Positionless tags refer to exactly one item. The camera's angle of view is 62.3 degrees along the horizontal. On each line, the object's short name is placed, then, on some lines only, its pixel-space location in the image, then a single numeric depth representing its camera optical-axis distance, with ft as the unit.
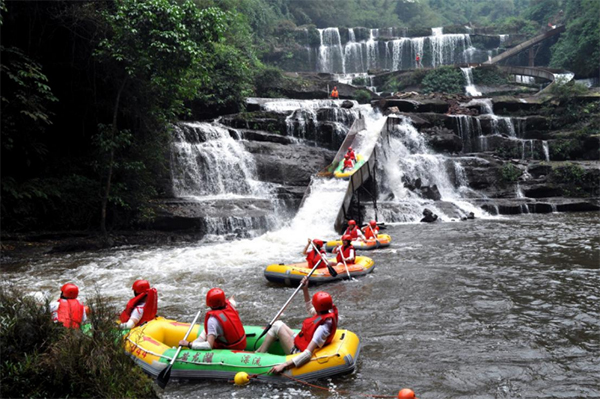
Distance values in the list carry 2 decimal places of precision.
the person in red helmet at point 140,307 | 21.03
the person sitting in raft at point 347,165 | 63.62
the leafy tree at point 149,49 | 43.39
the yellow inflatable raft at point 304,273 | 33.14
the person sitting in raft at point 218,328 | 19.25
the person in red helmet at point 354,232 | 46.19
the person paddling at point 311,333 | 18.88
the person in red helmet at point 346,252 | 35.68
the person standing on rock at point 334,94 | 101.60
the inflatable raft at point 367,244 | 44.86
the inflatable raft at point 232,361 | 18.26
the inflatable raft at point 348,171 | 62.39
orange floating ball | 15.01
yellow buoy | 17.93
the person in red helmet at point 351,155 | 64.69
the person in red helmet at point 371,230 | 46.53
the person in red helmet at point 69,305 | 20.03
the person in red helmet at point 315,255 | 33.47
